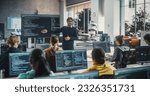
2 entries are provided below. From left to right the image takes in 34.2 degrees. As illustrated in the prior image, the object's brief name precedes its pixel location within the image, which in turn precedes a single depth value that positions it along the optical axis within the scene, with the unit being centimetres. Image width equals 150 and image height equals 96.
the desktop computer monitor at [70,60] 187
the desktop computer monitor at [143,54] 224
